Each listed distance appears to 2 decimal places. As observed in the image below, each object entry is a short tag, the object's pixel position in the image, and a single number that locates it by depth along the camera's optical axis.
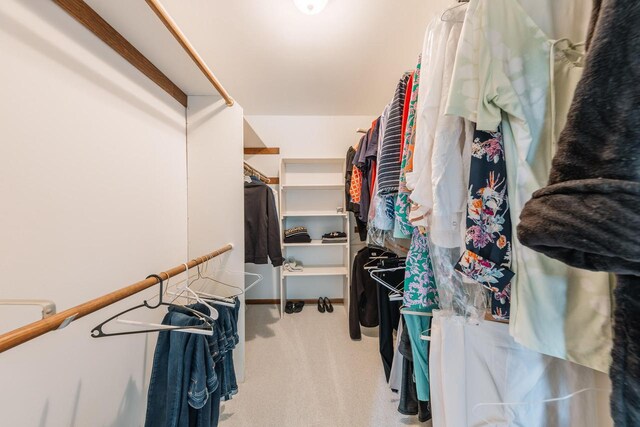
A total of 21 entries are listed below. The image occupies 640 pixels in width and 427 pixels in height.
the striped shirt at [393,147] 1.08
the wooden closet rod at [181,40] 0.84
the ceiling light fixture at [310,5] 1.18
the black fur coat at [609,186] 0.29
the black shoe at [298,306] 2.63
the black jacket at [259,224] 2.01
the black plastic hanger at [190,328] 0.77
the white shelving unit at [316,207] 2.80
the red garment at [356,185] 1.80
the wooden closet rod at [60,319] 0.46
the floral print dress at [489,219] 0.58
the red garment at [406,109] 1.00
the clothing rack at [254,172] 2.09
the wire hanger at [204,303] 0.98
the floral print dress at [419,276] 0.99
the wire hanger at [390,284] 1.35
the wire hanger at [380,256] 1.71
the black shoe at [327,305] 2.64
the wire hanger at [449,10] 0.69
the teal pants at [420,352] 1.06
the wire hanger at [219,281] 1.51
